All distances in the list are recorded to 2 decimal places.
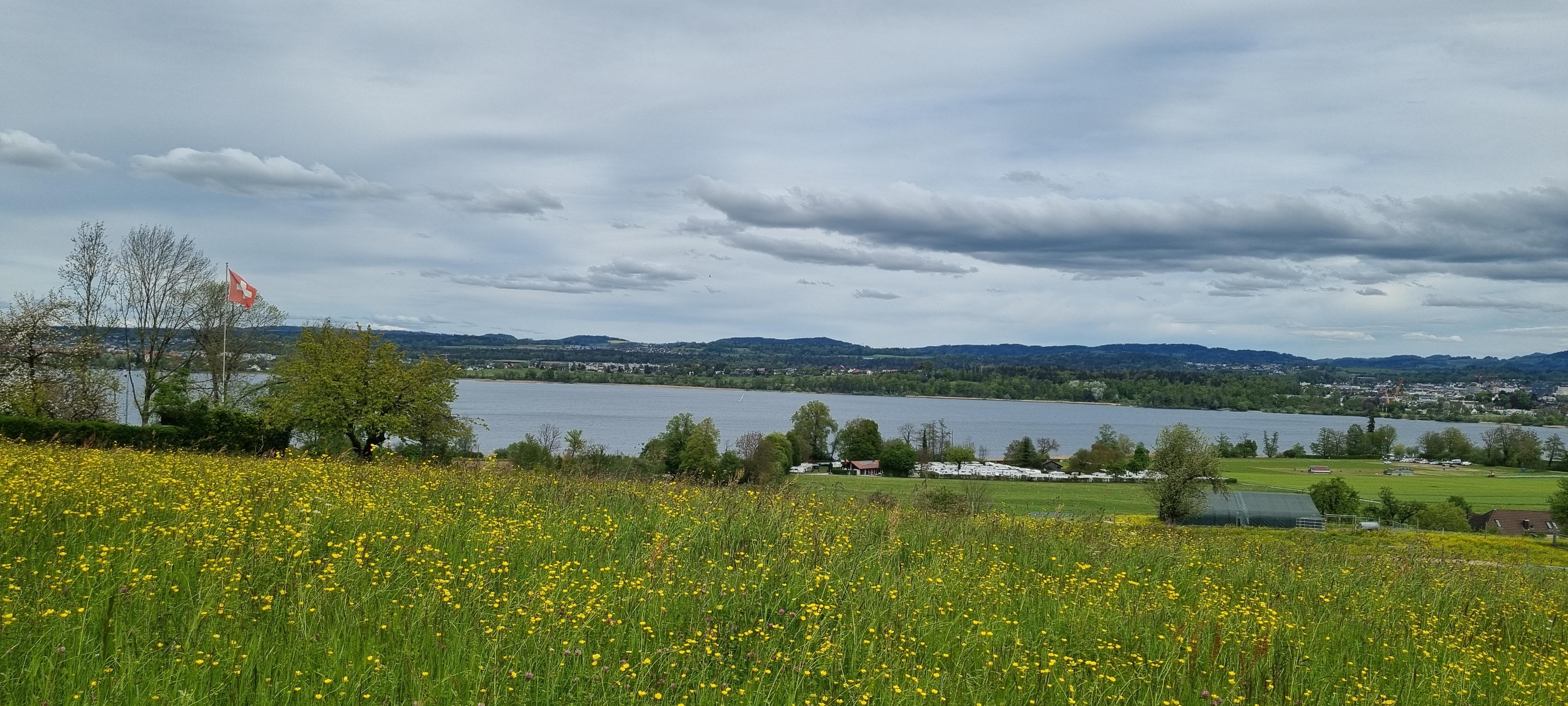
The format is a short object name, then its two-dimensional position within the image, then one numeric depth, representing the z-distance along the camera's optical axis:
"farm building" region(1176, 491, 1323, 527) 55.88
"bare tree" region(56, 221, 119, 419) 40.72
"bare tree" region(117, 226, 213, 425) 45.25
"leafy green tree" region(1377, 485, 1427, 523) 71.75
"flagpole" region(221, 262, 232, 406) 41.84
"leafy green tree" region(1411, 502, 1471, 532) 64.69
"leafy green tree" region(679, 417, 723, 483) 72.69
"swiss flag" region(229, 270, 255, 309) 34.69
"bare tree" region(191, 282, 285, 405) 46.78
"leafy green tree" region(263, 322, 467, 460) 37.25
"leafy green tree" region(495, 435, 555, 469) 55.18
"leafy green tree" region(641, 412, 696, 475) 87.06
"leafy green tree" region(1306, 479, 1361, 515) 73.12
